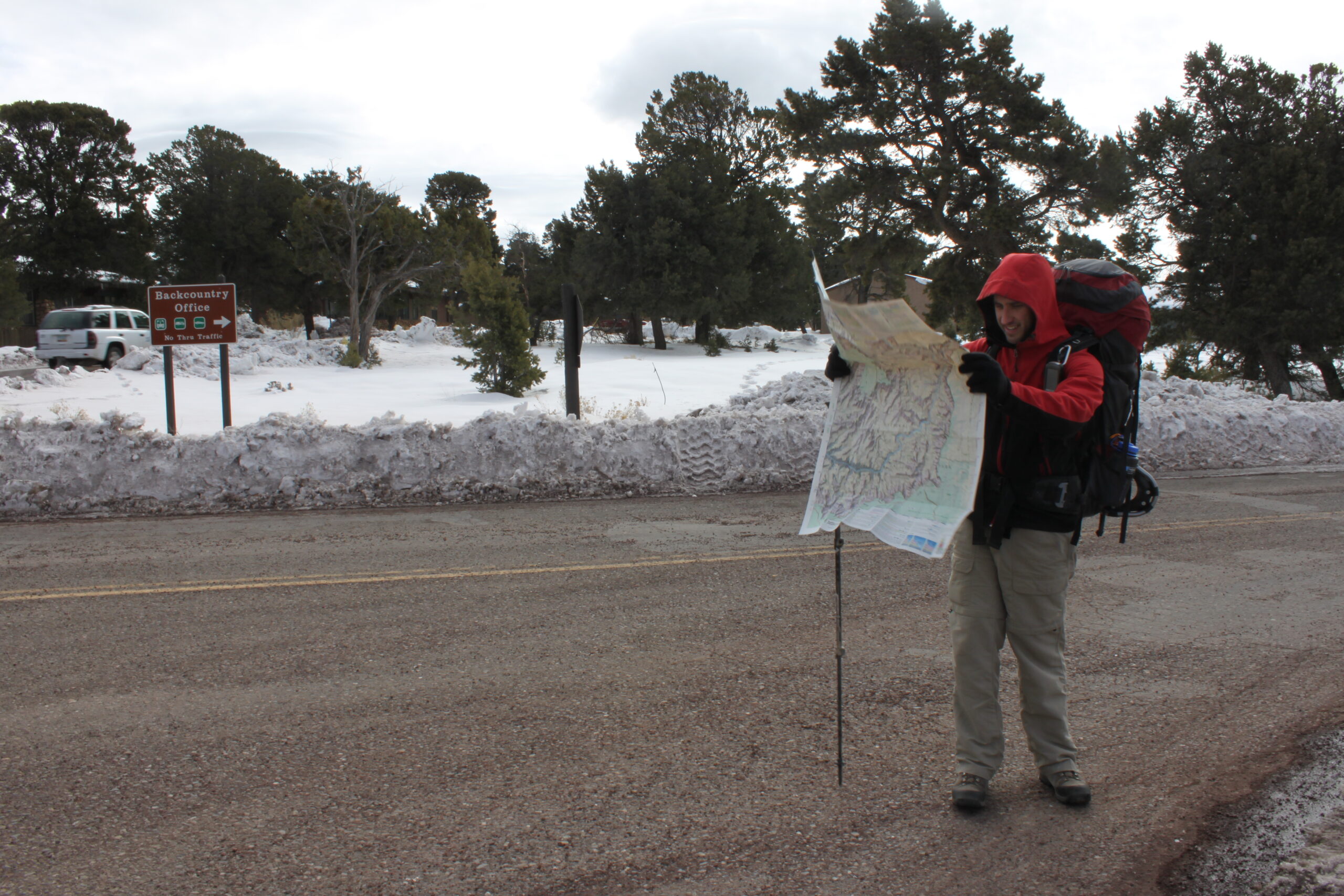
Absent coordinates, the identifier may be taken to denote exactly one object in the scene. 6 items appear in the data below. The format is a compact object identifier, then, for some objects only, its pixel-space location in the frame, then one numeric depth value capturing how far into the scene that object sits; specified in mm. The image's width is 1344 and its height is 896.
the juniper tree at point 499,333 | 20812
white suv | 27812
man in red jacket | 2920
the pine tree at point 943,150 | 23906
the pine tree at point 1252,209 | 22719
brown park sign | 12633
